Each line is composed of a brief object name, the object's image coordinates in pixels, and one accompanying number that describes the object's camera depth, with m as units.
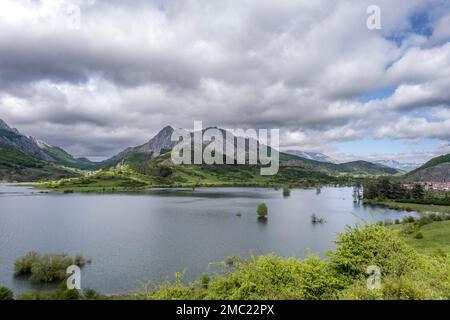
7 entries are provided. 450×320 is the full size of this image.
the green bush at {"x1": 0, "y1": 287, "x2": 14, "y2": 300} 39.59
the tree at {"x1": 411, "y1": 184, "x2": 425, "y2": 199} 196.75
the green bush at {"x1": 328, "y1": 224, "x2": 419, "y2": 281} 26.09
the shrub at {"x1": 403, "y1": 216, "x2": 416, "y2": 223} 113.50
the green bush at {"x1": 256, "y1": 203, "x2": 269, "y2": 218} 134.62
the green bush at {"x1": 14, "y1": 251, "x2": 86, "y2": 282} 59.44
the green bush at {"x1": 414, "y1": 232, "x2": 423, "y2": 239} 85.81
